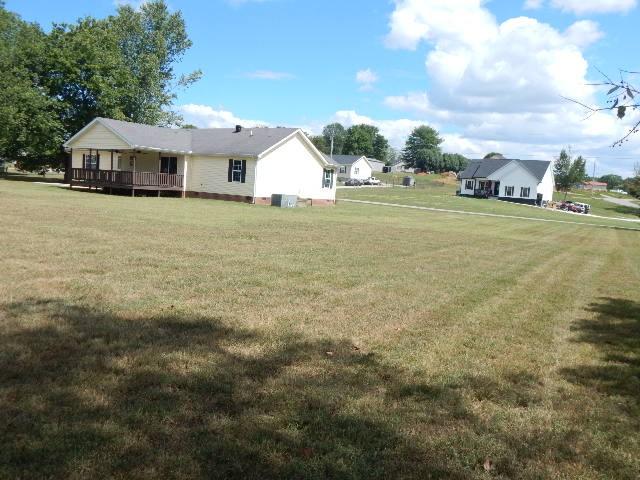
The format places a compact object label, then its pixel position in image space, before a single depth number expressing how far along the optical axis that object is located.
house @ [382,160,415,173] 158.20
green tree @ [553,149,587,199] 77.19
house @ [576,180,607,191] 161.68
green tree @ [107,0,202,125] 48.56
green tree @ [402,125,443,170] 151.38
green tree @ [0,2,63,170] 38.81
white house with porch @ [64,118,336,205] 32.00
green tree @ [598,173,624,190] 188.24
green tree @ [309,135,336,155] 141.20
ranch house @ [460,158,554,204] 70.00
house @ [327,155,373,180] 98.62
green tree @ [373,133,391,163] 153.11
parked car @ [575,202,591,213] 64.19
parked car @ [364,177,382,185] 87.90
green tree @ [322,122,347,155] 158.43
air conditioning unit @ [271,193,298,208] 30.84
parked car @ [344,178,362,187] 82.41
